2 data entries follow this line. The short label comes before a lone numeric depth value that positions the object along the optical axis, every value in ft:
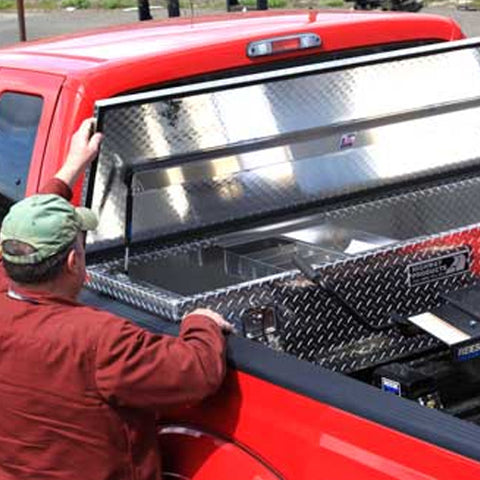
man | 12.20
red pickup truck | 12.47
